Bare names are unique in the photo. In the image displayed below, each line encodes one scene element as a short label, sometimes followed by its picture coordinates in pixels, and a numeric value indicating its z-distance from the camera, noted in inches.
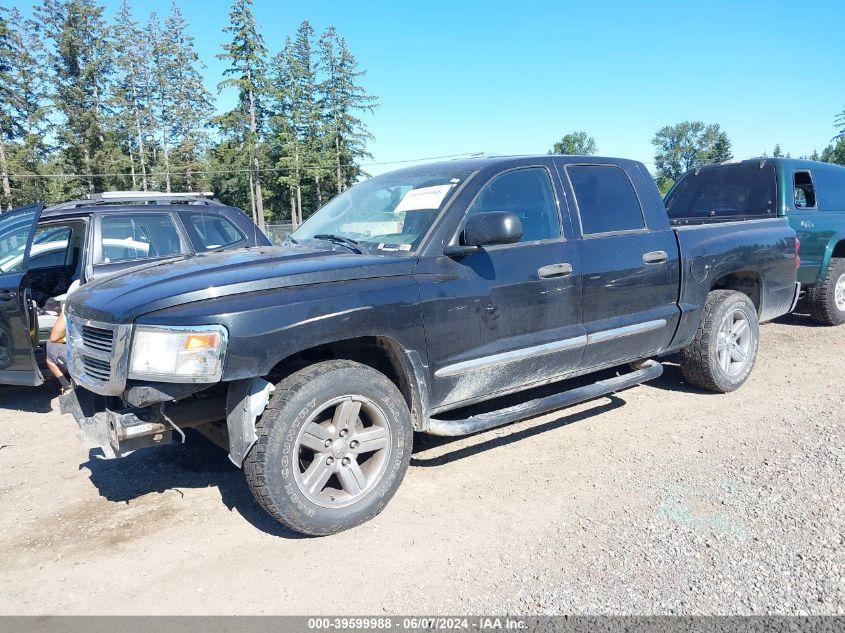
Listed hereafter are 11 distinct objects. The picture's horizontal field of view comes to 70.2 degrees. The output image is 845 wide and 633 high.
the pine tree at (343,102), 2276.1
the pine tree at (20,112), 1641.2
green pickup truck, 293.3
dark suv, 198.2
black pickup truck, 112.2
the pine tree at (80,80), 1851.6
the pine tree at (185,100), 2268.7
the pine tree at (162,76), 2251.5
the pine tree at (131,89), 2139.5
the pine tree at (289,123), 2005.4
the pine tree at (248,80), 1820.9
